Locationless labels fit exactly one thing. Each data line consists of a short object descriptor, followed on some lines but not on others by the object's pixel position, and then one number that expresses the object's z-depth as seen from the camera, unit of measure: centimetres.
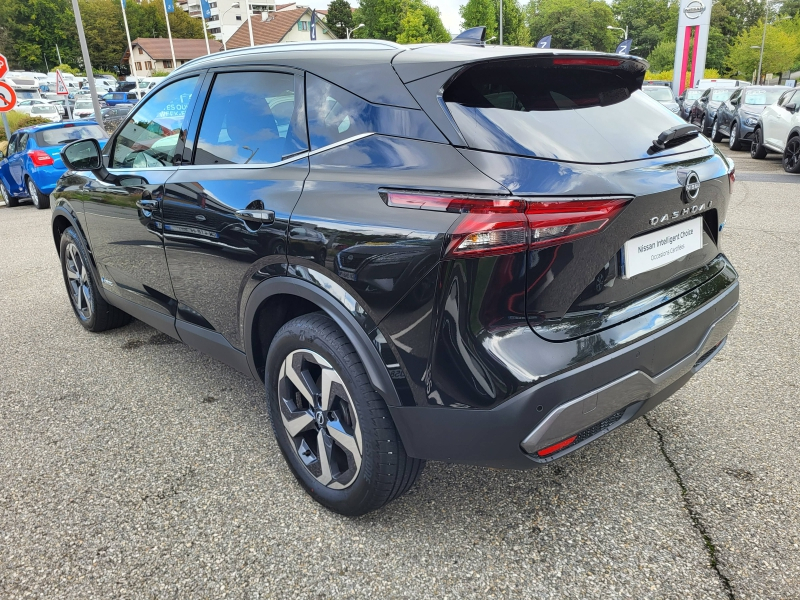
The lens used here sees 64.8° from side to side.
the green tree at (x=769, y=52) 5667
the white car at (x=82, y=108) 3033
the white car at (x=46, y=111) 2932
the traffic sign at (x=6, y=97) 1309
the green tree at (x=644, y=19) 10490
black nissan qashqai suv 185
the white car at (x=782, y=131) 1141
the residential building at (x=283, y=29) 8025
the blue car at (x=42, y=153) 1188
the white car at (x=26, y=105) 3216
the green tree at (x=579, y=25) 10512
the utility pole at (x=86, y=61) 1611
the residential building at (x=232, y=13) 10244
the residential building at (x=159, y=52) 8688
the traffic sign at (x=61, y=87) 1852
